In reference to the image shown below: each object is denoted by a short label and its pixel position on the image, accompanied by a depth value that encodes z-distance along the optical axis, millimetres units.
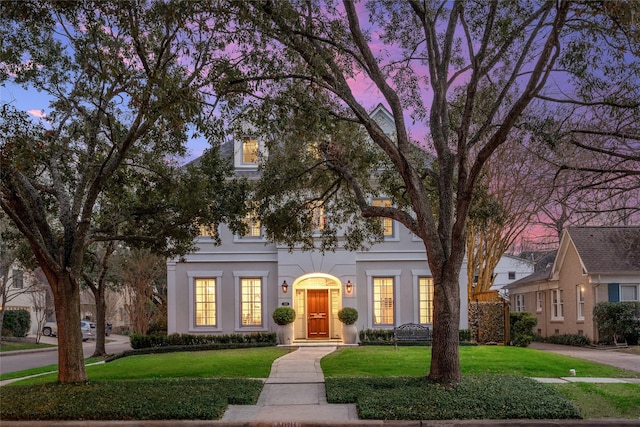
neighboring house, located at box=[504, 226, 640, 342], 29797
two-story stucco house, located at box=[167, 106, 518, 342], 27000
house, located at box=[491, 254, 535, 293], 59656
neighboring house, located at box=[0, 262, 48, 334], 38094
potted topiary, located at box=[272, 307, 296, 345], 25641
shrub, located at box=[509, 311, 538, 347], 26867
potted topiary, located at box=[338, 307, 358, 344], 25750
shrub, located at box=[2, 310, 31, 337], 41469
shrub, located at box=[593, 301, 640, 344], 27844
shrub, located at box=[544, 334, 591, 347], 29766
